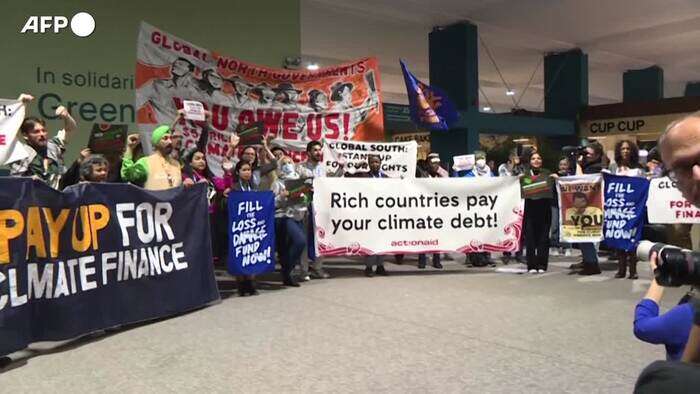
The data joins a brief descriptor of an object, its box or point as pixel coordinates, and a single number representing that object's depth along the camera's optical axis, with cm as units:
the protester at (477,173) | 824
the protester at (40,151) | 513
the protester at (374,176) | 752
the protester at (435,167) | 869
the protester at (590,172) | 740
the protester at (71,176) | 519
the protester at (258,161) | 663
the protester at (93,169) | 501
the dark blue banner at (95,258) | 404
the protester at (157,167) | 568
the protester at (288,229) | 682
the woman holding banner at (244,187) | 633
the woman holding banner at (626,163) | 730
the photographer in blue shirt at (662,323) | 176
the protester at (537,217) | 757
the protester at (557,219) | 824
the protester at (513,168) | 1033
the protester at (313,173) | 747
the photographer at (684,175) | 104
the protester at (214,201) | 625
